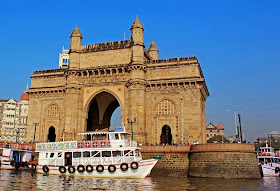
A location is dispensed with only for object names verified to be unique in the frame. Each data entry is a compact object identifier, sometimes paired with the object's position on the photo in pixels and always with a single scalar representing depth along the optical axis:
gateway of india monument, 40.00
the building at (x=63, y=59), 103.31
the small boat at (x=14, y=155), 37.00
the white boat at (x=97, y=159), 28.92
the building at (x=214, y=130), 141.41
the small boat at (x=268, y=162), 36.50
